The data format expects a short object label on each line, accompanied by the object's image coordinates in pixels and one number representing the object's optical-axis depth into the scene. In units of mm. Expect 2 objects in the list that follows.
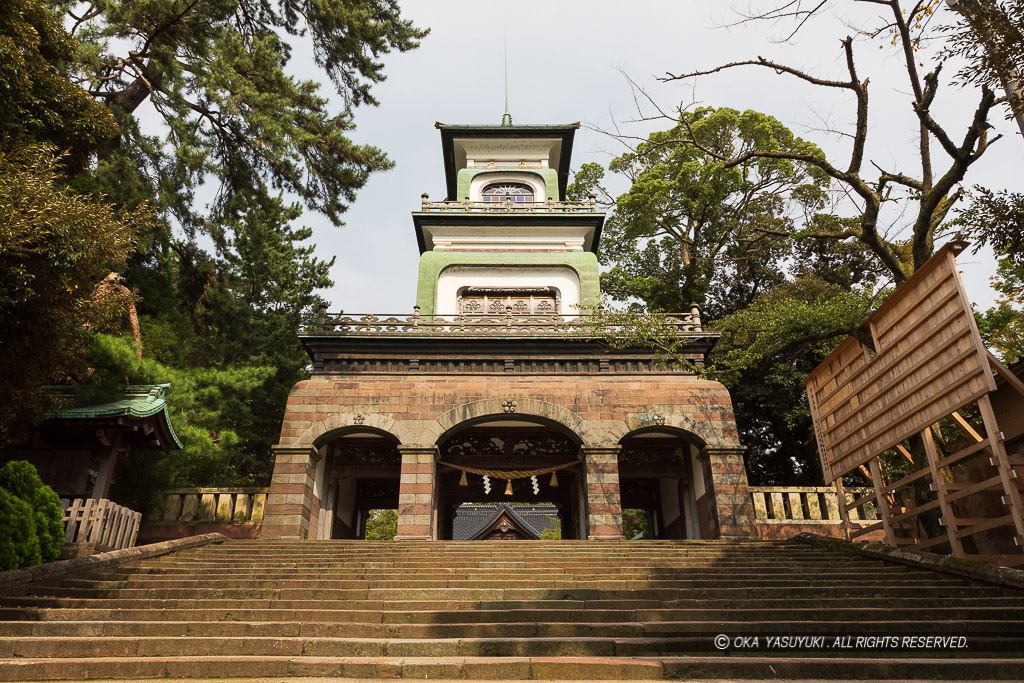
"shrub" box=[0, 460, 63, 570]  7367
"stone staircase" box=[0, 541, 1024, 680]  4535
